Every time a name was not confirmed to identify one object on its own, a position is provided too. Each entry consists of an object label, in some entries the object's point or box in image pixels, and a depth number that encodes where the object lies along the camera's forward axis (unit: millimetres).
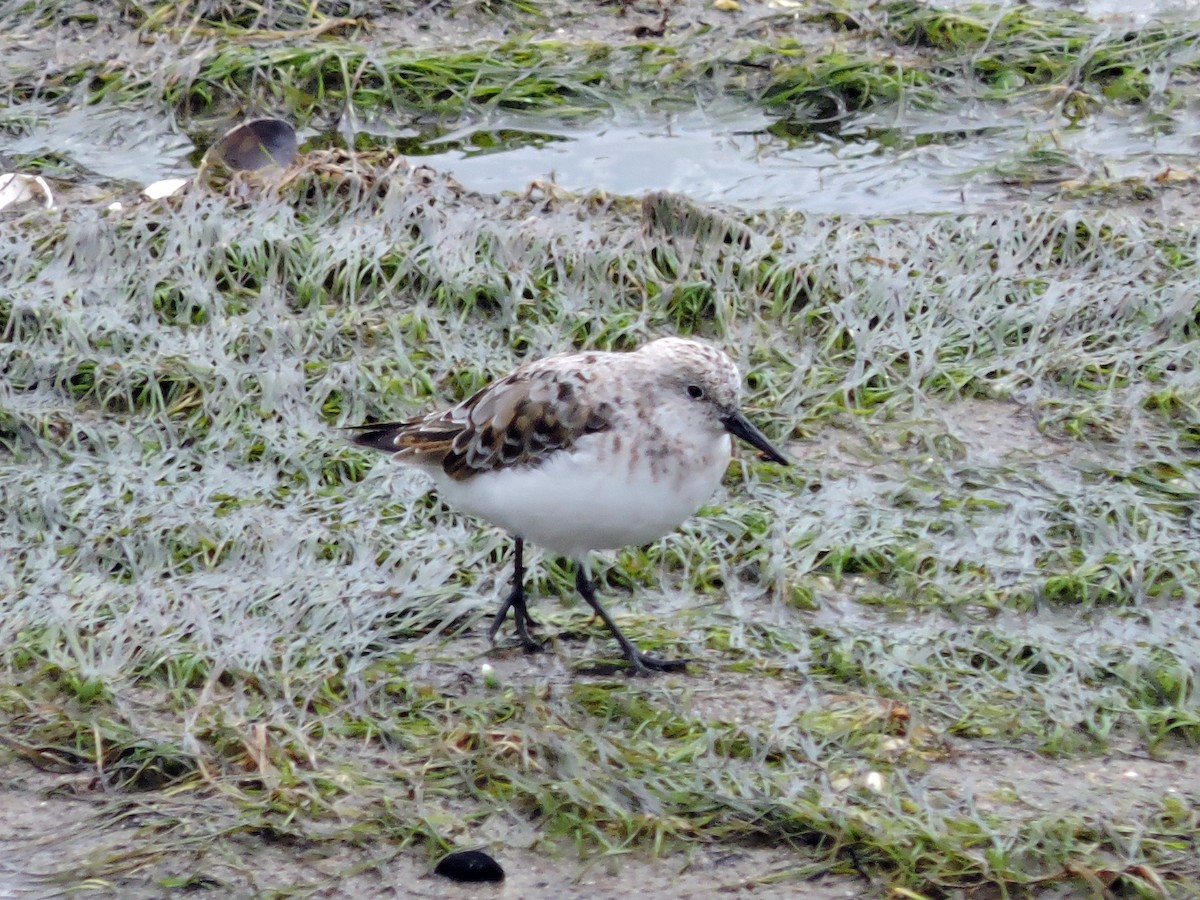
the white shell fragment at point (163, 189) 15422
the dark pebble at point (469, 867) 8250
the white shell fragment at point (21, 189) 15505
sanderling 9133
